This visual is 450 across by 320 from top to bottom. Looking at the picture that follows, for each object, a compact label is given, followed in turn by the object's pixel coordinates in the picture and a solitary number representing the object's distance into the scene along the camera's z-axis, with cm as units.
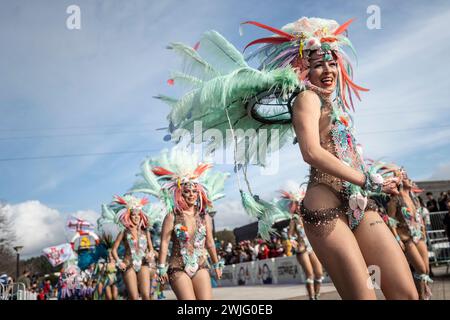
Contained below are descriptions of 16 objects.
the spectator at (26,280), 1690
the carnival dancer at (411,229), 604
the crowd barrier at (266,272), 1466
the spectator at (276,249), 1686
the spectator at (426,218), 866
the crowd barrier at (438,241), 1157
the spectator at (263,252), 1739
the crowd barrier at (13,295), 1254
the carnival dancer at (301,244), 877
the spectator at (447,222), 993
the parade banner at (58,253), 1733
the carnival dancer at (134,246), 856
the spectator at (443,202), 1192
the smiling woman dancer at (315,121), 259
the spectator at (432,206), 1270
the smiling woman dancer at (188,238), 487
